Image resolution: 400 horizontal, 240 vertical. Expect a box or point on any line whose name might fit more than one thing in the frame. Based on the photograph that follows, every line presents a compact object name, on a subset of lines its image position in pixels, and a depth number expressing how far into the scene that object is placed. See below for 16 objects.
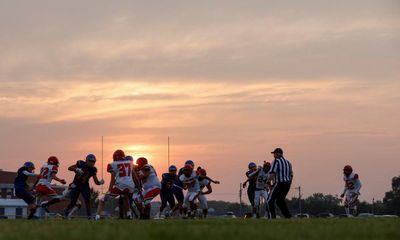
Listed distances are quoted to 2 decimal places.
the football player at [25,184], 24.67
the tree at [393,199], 77.55
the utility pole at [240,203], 40.99
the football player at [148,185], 22.78
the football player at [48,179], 25.88
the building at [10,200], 83.58
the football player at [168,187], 30.78
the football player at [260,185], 31.12
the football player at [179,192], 30.27
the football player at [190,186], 29.85
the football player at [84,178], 24.17
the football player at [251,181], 31.09
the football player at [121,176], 22.11
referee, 22.66
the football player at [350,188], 31.38
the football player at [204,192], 30.62
